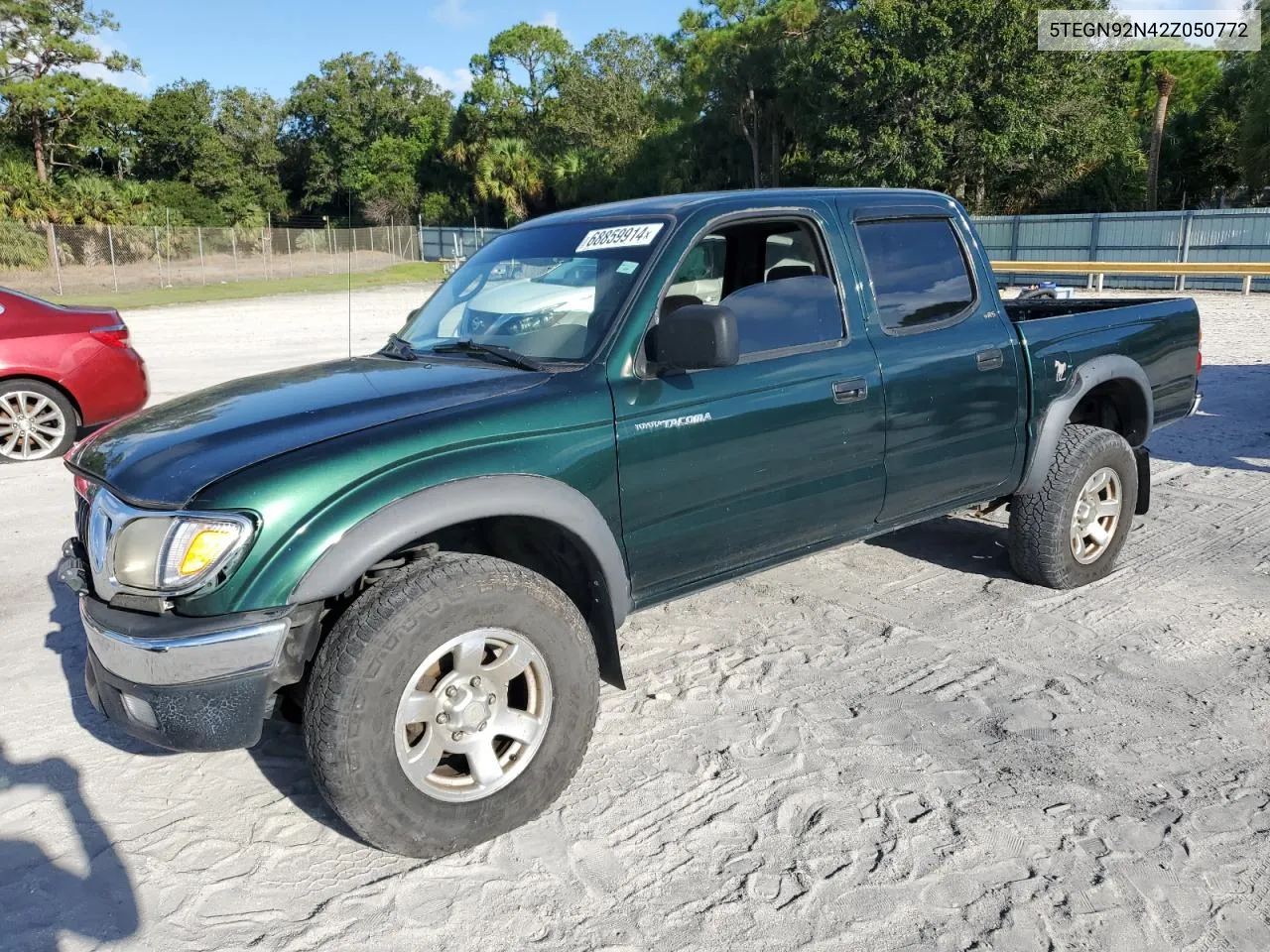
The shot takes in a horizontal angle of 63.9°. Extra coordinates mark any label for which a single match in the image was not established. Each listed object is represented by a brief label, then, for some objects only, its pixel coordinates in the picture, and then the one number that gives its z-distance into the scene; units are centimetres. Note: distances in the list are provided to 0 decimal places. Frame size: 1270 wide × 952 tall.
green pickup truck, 277
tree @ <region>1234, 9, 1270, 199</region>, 3136
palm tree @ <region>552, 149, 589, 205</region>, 5425
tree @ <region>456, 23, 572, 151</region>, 6047
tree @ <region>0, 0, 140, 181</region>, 4478
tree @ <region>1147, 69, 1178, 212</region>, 3281
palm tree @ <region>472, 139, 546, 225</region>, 5419
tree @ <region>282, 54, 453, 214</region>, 6531
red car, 815
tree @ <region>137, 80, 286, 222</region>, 5416
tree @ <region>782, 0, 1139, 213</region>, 3425
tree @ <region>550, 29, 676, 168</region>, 5825
